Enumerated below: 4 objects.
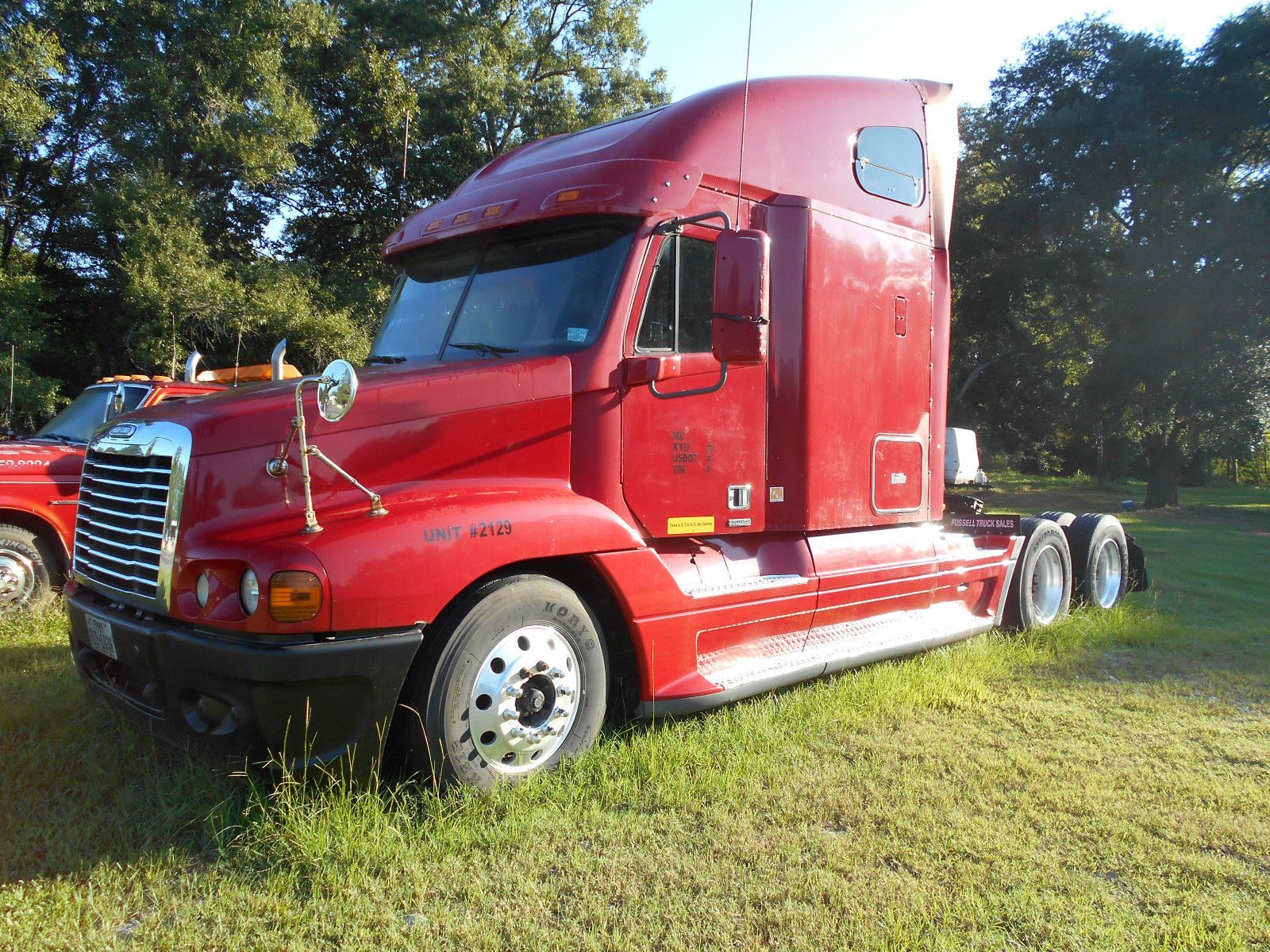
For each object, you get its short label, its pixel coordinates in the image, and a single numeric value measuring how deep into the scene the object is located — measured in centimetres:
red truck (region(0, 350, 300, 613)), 706
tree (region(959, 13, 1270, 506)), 2144
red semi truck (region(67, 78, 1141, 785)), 345
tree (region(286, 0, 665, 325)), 2184
